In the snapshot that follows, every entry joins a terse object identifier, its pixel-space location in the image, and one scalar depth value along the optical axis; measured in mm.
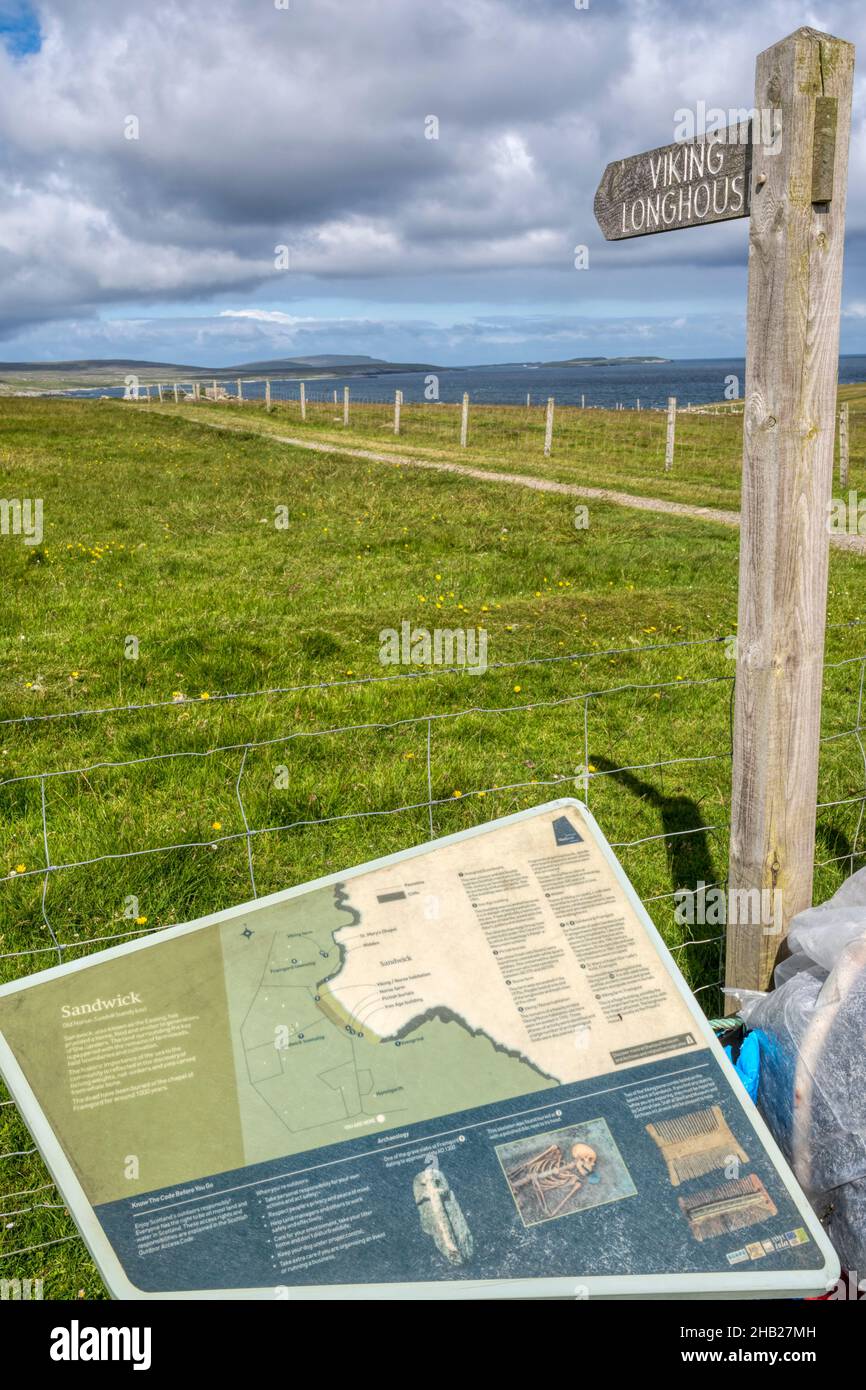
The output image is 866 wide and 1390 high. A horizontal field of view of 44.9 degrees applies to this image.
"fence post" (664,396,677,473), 21625
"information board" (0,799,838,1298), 2195
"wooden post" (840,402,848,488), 17578
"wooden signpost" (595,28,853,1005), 2852
